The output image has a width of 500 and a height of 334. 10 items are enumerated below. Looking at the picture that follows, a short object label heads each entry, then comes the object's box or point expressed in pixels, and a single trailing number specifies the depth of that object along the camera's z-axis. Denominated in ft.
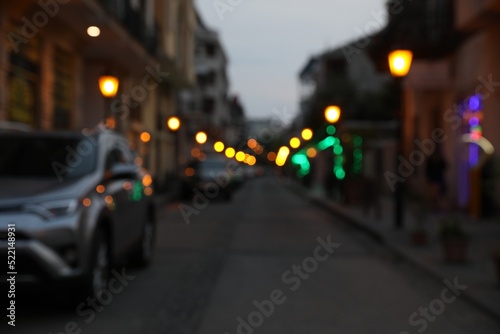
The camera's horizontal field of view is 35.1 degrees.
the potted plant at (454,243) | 34.73
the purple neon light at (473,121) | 66.54
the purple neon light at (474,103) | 65.07
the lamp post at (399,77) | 48.70
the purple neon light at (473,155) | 66.31
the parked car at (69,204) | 21.07
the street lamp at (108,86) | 55.62
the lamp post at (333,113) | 79.71
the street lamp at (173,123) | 95.14
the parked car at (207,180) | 97.55
